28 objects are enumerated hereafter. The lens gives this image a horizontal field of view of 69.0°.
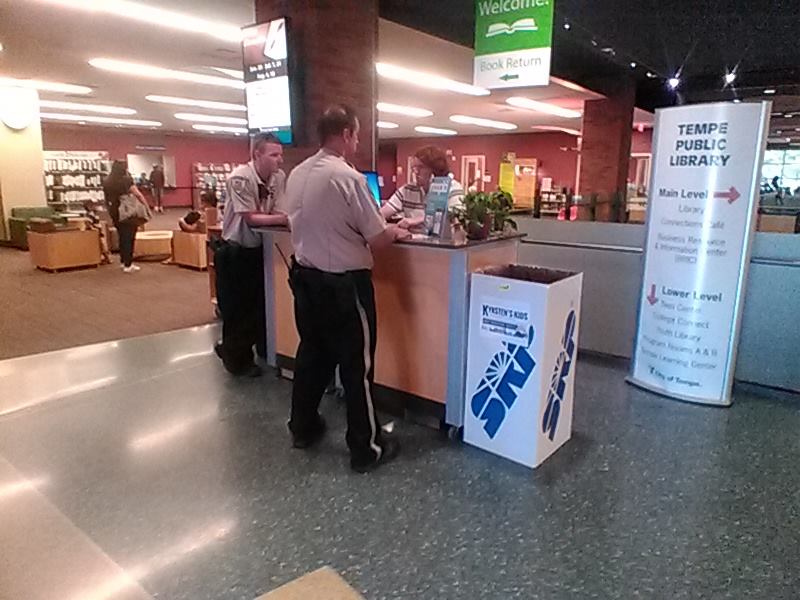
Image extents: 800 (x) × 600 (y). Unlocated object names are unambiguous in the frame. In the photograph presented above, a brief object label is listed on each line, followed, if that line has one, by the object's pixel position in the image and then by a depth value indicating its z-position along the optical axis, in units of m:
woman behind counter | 3.71
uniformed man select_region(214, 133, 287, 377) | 3.61
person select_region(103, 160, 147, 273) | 7.82
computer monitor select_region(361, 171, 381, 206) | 3.78
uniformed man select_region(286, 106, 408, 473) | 2.51
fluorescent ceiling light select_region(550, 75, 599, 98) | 7.47
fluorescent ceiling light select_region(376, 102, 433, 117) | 11.19
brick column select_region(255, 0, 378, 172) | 3.90
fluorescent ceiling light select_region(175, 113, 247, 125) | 14.20
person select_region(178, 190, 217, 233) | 8.23
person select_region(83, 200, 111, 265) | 8.50
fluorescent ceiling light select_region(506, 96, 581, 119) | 10.55
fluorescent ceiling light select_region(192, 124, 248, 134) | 17.41
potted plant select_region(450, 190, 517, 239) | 2.92
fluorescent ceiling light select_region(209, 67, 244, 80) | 7.68
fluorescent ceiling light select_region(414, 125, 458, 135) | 16.52
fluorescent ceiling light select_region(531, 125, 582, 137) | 16.56
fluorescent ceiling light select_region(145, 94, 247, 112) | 10.74
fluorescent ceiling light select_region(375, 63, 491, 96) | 7.46
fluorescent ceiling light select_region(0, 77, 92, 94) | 9.08
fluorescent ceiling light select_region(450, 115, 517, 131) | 13.57
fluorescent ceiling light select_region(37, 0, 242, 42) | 4.90
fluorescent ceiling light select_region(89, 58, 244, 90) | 7.38
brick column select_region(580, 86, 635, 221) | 8.56
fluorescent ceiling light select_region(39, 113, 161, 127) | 15.05
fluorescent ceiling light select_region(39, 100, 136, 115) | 12.12
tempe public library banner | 3.17
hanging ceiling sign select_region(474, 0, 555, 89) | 4.03
